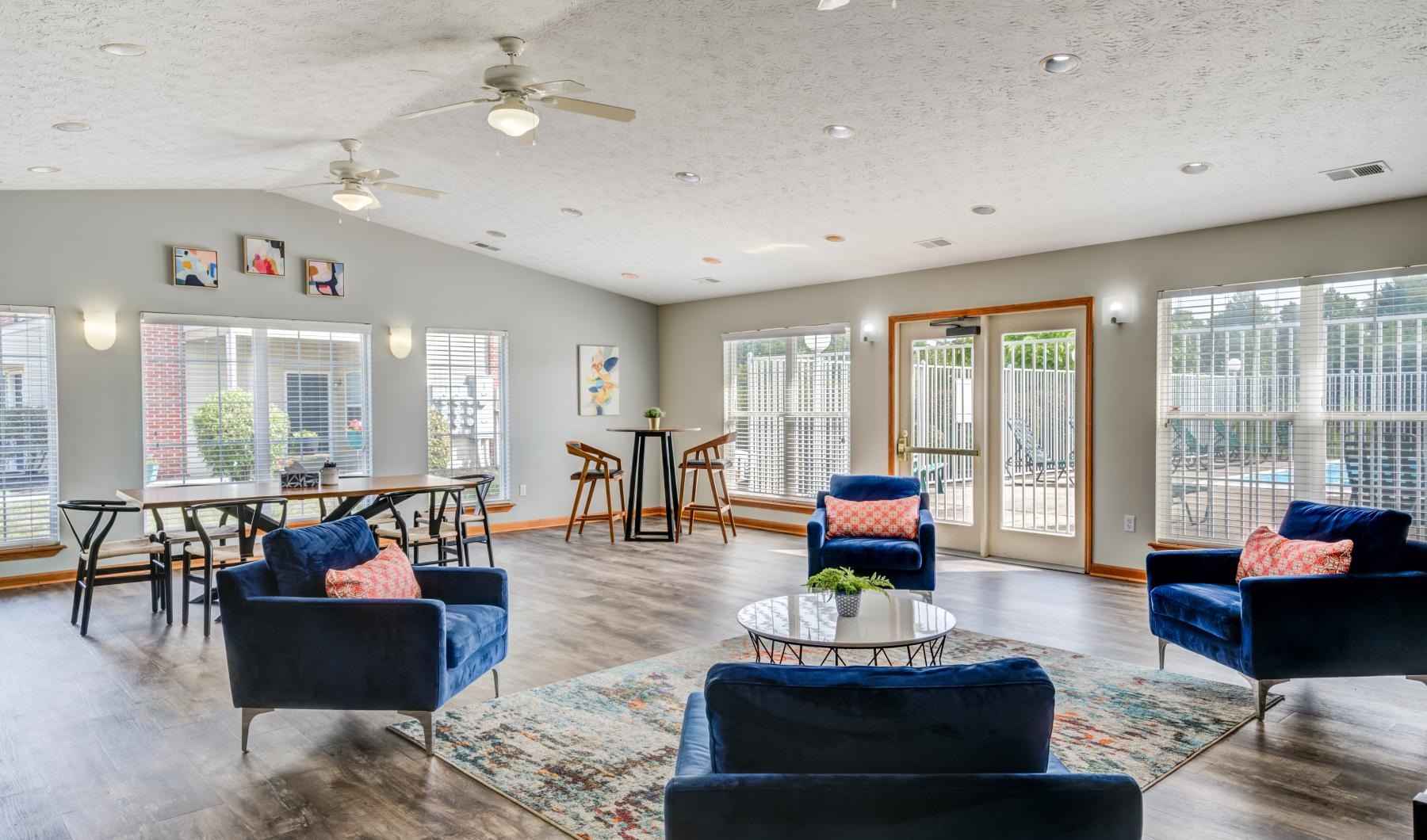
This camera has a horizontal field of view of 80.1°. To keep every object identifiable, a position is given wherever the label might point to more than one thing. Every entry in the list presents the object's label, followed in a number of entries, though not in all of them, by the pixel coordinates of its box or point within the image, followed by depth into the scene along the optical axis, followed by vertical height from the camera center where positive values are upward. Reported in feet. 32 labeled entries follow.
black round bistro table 26.16 -2.54
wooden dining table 16.21 -1.66
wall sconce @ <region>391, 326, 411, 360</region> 25.59 +2.10
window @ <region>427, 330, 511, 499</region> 26.81 +0.21
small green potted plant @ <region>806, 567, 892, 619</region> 11.48 -2.42
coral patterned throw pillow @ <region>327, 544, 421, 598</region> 10.53 -2.15
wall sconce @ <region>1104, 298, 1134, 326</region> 19.81 +2.22
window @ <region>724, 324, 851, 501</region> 26.78 +0.04
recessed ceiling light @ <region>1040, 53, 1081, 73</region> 11.48 +4.73
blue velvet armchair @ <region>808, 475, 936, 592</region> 16.52 -2.89
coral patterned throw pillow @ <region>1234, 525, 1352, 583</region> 11.50 -2.12
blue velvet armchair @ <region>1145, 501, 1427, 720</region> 10.94 -2.86
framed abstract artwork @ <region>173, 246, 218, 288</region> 21.80 +3.79
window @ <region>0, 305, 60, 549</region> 19.85 -0.37
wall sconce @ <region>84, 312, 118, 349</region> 20.59 +2.04
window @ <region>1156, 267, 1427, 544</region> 16.24 +0.11
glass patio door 21.34 -0.59
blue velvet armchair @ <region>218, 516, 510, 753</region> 9.98 -2.84
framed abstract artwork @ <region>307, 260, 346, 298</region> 24.00 +3.80
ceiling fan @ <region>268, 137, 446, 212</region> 16.55 +4.54
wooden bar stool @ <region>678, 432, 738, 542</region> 26.13 -1.78
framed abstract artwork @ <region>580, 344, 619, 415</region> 30.22 +1.12
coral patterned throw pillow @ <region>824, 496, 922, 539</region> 17.44 -2.28
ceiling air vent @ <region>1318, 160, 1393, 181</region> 14.55 +4.09
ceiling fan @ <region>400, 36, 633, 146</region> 12.14 +4.51
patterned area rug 9.07 -4.08
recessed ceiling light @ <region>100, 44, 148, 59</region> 12.08 +5.23
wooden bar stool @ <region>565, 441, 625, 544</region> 25.82 -1.92
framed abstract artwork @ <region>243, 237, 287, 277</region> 22.80 +4.25
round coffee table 10.27 -2.81
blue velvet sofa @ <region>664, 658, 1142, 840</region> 4.92 -2.15
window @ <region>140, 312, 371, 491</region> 22.00 +0.43
